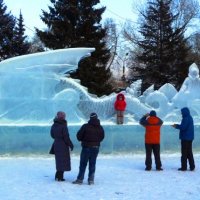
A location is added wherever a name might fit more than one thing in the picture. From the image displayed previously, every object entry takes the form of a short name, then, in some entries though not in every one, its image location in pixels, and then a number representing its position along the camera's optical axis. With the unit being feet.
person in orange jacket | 39.73
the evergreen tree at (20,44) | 108.88
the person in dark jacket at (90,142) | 31.77
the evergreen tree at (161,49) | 118.32
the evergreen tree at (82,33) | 101.71
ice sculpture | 51.44
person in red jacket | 54.39
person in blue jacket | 39.88
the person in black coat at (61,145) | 32.81
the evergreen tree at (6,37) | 108.88
